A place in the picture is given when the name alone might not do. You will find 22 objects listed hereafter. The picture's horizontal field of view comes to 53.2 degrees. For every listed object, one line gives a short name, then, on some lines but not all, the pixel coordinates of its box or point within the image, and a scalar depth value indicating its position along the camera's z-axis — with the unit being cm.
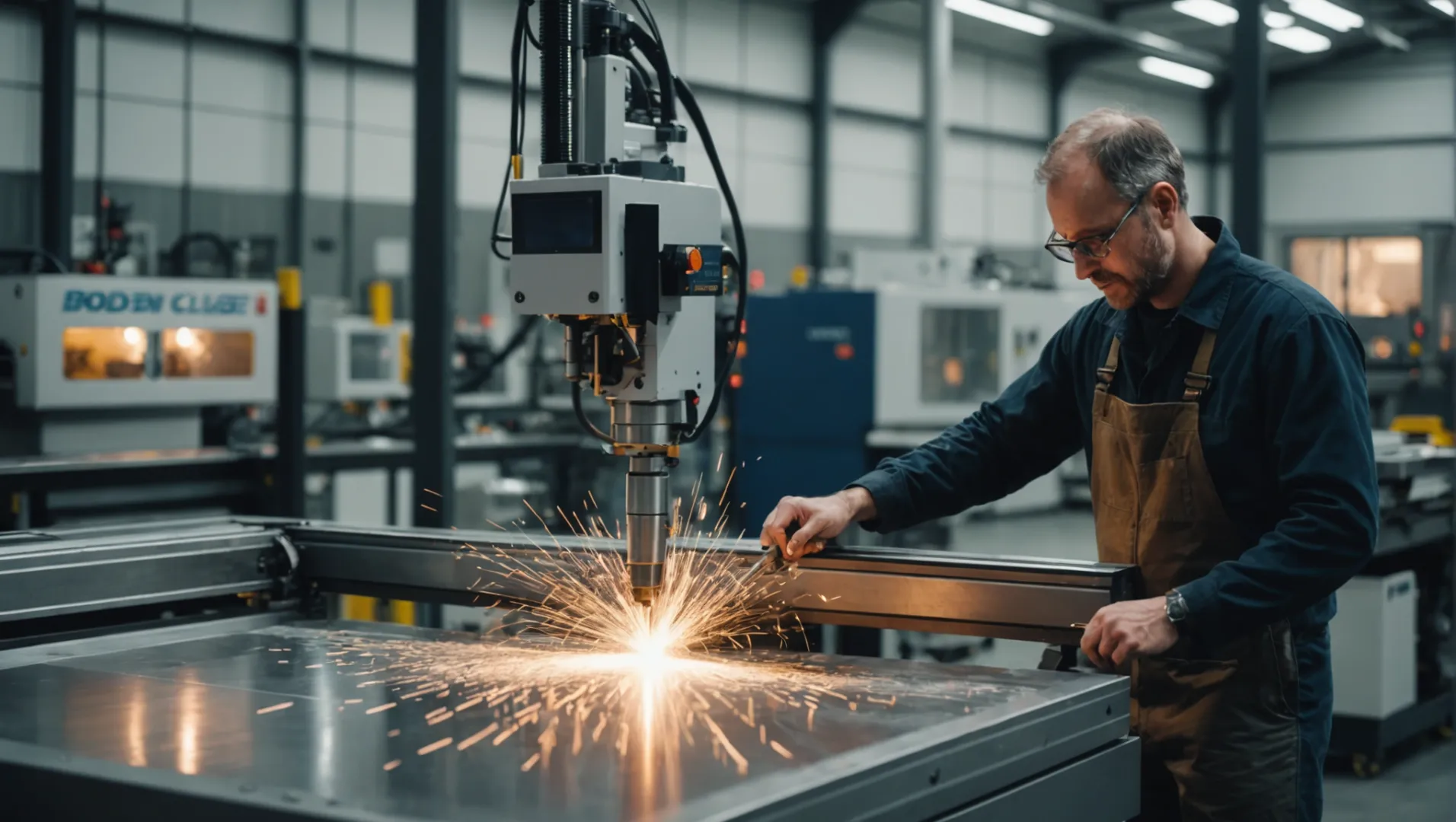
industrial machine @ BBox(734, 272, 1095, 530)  565
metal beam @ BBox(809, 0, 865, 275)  1305
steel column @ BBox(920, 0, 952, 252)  796
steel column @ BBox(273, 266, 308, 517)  439
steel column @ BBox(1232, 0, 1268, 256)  475
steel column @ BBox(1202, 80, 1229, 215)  1762
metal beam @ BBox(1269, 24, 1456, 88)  1580
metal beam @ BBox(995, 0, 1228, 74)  1219
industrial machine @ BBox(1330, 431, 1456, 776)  436
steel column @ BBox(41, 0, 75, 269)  746
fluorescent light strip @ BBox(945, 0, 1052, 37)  1186
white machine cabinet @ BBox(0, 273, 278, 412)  463
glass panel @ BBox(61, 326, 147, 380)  475
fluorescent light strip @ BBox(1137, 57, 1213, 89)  1559
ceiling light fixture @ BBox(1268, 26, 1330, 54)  1509
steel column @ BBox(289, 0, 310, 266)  948
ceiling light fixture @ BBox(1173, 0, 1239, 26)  1371
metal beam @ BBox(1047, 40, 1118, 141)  1517
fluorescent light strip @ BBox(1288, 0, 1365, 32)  1366
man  172
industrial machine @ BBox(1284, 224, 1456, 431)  726
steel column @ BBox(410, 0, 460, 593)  417
